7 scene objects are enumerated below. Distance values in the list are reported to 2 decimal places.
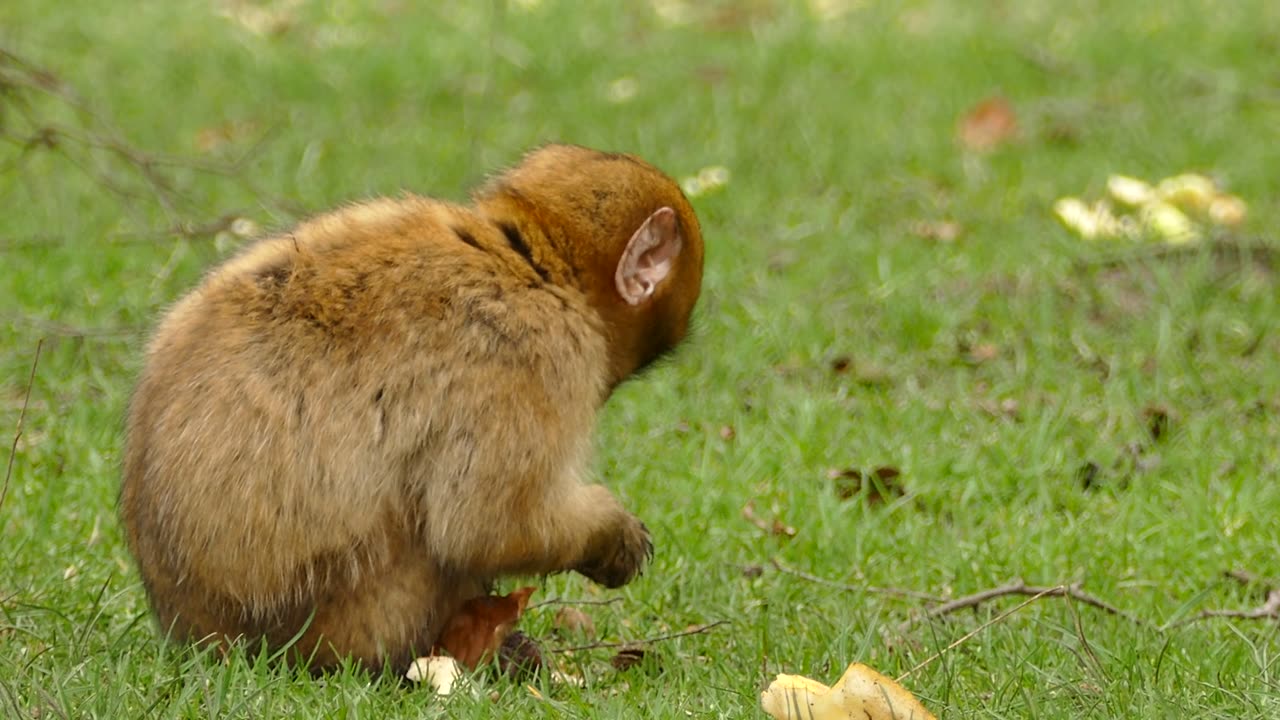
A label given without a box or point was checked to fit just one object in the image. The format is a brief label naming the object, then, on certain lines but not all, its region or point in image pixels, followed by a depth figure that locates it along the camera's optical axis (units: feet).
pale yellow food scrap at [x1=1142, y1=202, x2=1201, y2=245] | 44.68
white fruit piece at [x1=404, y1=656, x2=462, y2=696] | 24.14
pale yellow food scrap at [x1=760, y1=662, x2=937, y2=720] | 21.44
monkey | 22.85
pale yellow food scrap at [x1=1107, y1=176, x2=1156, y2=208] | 46.50
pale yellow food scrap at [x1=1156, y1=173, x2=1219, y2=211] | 46.32
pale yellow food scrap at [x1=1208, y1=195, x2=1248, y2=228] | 45.85
